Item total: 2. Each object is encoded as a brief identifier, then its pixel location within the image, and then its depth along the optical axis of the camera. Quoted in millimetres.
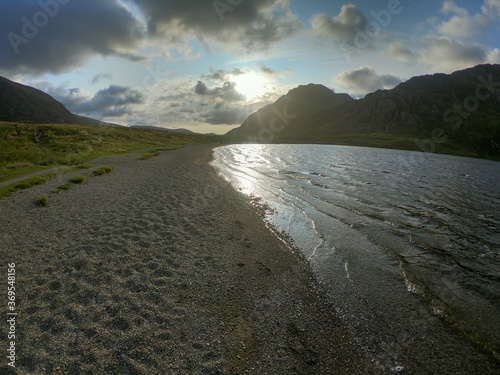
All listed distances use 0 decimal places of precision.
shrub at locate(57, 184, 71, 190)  24359
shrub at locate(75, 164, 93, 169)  37950
